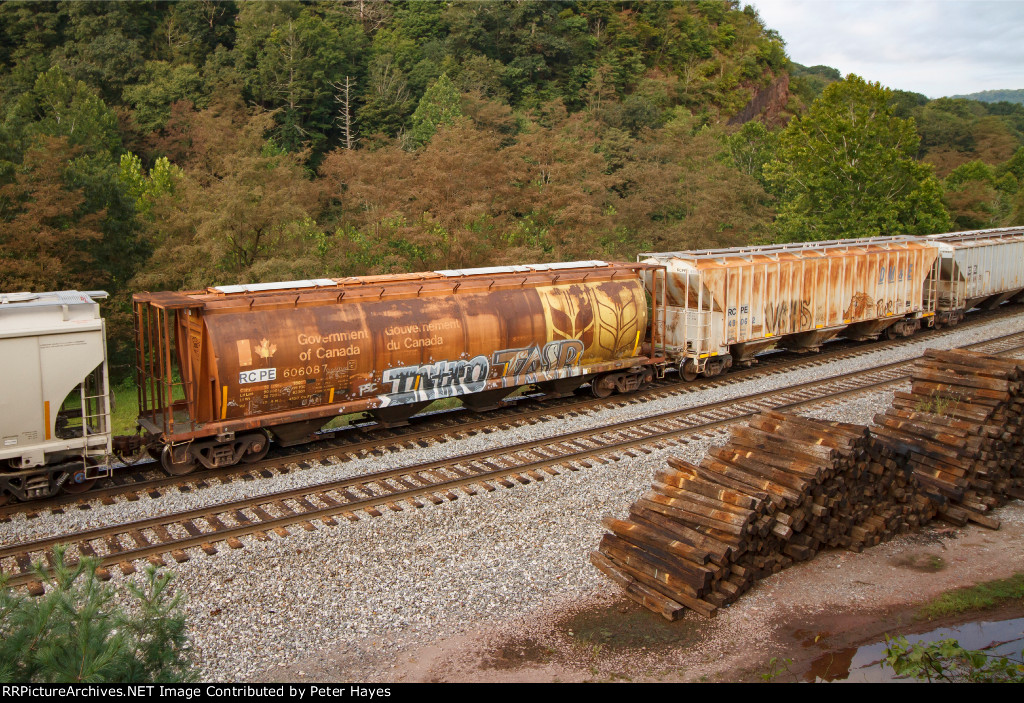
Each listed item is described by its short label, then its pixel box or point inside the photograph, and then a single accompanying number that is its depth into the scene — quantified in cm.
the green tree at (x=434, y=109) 5662
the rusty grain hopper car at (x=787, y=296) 2112
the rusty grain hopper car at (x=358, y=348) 1428
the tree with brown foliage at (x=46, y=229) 2520
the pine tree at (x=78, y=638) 472
